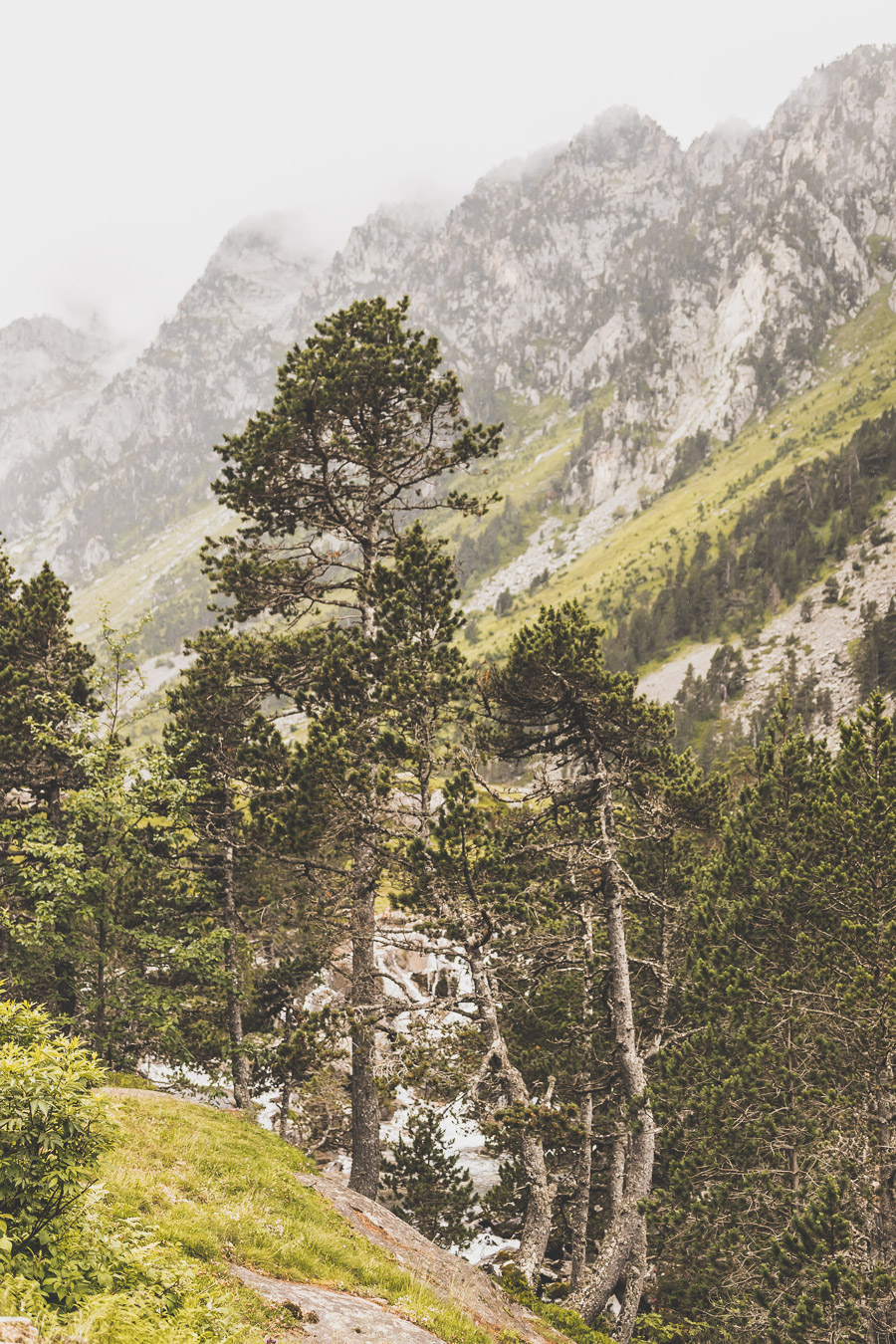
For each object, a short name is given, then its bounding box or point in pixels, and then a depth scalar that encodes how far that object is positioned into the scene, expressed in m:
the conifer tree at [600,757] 14.76
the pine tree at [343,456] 16.06
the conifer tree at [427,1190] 21.77
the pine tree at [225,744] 16.66
